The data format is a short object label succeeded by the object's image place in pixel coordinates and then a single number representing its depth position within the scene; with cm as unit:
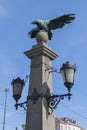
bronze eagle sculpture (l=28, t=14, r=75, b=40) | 1343
